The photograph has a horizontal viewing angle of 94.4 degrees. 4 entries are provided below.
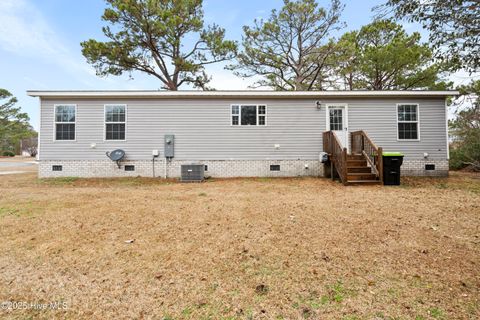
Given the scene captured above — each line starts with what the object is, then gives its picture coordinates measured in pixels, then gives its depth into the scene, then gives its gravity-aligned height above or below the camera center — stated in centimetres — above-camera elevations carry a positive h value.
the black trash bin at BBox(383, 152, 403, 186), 730 -24
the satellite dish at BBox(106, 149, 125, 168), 881 +36
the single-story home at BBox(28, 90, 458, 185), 901 +137
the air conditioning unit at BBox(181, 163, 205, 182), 852 -33
